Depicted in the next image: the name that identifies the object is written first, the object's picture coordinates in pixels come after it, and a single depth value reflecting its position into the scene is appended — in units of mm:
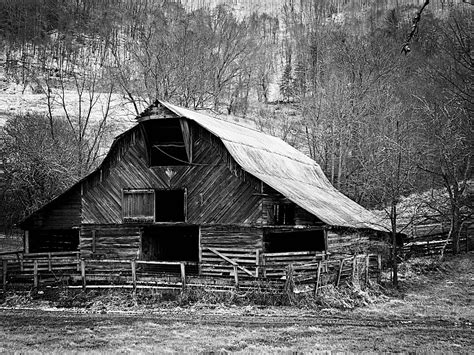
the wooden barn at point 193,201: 22938
